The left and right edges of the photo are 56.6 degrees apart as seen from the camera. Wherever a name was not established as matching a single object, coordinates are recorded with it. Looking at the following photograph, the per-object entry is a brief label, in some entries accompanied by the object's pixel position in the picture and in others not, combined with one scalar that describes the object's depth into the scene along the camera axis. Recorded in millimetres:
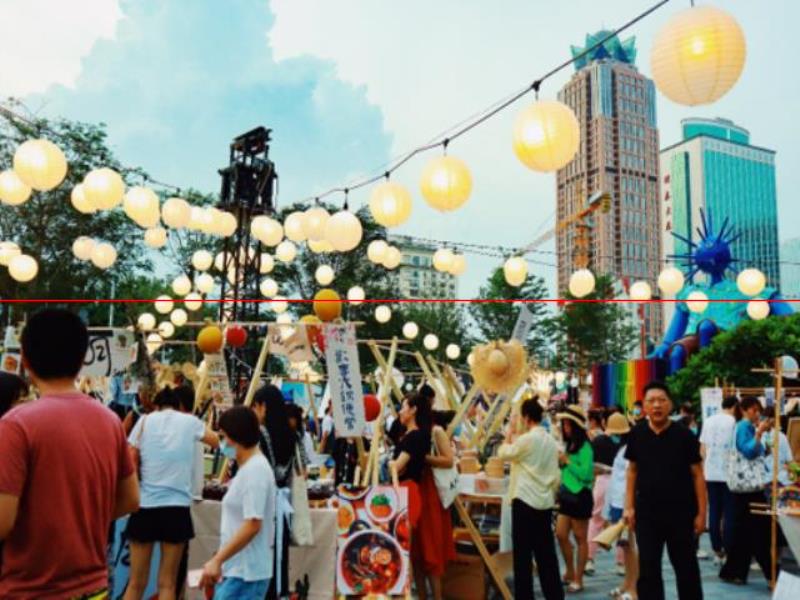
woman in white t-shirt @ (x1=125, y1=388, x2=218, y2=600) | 4988
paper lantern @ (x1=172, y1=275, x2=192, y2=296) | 14828
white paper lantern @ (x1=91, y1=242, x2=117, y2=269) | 12164
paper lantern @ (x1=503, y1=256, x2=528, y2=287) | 12703
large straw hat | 7152
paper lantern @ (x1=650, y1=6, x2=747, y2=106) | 4598
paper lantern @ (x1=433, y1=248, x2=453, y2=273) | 12133
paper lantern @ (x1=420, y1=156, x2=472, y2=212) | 6996
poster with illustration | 5398
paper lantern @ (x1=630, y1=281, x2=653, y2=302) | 15288
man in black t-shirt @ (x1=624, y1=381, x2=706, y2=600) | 4957
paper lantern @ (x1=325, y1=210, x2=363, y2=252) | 8546
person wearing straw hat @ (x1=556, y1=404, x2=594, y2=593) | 6832
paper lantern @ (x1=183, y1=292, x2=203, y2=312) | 13062
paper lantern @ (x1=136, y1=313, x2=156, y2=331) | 15900
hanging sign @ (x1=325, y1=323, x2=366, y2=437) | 5574
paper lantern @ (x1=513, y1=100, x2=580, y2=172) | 5648
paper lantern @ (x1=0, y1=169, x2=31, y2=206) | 8539
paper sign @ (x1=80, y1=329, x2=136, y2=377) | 7523
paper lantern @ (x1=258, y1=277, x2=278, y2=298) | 16453
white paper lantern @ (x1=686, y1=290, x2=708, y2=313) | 15370
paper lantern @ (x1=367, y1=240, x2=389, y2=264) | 11219
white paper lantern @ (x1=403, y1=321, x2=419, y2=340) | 17641
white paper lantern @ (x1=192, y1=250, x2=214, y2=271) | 14035
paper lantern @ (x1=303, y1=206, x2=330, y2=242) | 10156
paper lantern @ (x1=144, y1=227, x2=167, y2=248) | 12367
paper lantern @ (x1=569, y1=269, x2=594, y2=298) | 13586
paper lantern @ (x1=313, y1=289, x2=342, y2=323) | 6168
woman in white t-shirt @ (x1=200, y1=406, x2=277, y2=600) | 3592
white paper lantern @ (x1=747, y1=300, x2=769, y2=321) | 17359
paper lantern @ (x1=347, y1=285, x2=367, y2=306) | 15703
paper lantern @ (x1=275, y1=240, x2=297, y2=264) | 13430
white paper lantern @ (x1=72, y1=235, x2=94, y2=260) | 12523
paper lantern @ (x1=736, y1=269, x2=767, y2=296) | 14195
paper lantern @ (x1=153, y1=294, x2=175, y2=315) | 16194
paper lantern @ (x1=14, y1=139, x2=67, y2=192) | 7488
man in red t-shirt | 2129
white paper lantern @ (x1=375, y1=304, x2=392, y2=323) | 18098
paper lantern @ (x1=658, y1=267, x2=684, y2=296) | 13742
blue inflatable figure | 26328
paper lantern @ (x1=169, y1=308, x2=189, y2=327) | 16698
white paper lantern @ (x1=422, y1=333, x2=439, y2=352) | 18309
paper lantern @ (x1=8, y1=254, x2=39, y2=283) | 12039
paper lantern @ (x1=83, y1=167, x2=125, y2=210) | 8203
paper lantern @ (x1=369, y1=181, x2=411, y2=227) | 8109
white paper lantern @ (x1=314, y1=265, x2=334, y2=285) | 13898
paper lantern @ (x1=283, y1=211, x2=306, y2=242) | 10609
